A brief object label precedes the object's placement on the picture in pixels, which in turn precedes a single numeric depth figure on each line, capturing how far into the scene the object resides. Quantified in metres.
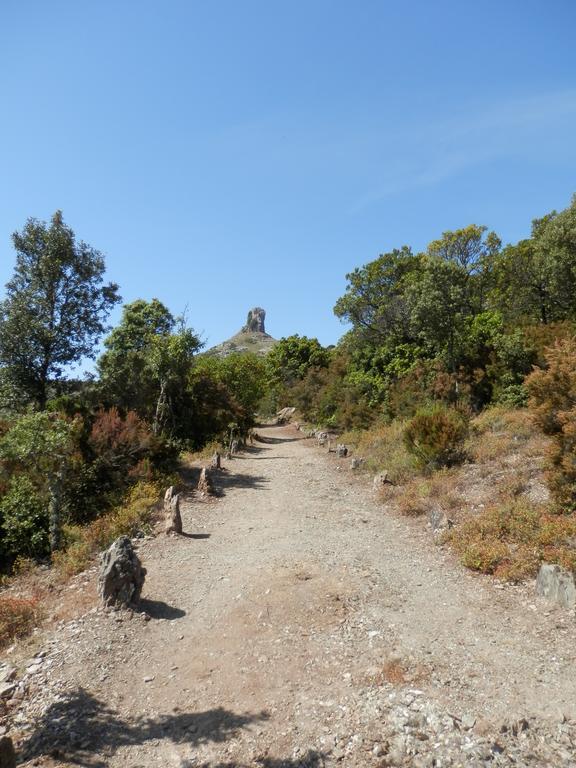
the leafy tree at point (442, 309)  21.41
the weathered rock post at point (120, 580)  7.18
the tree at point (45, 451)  9.98
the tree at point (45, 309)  15.24
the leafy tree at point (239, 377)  27.02
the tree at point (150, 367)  17.36
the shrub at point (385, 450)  13.95
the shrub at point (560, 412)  8.52
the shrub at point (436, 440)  13.16
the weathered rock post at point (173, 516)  10.61
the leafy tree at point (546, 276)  20.88
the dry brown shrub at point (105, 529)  9.30
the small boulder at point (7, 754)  3.80
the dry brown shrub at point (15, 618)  6.82
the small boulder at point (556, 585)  6.40
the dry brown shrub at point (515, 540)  7.33
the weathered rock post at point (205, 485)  14.02
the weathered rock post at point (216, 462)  17.97
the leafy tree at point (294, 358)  43.50
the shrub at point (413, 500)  11.25
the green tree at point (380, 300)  26.94
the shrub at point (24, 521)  10.16
